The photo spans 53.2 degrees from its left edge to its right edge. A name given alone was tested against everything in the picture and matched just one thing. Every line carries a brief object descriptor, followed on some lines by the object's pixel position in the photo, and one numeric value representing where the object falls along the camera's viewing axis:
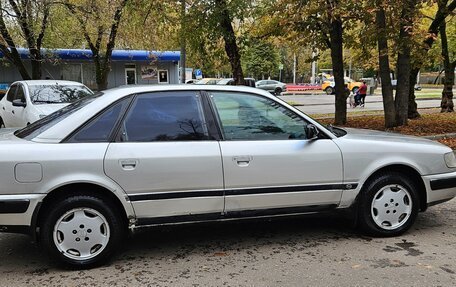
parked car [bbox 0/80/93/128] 9.63
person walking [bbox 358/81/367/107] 25.95
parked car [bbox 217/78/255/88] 17.29
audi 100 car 3.79
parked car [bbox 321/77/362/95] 41.28
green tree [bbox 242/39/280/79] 61.84
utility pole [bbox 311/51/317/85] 49.69
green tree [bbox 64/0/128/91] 14.33
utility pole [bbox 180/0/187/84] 12.51
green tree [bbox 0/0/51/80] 14.31
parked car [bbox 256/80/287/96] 41.28
